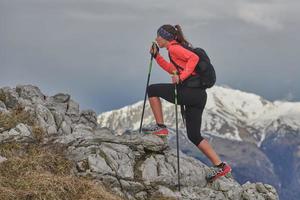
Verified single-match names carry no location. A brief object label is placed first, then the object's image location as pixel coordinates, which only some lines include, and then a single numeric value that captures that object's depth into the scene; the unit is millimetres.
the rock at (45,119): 20578
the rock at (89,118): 25484
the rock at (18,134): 18592
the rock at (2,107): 20750
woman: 19047
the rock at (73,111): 25062
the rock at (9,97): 22438
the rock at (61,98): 26812
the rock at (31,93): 24438
